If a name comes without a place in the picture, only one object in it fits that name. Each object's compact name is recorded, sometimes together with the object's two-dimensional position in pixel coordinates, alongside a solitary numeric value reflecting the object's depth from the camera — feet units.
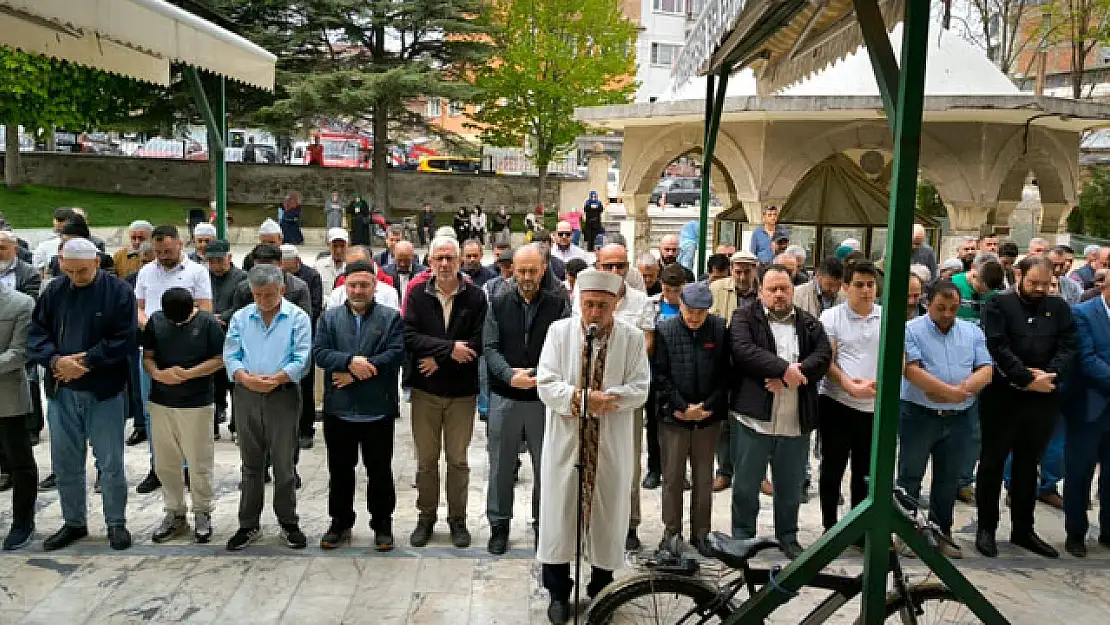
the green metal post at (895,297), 12.82
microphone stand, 15.44
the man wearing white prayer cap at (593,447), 16.69
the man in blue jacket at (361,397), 20.06
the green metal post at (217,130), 27.68
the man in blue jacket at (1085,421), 20.77
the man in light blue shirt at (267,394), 20.21
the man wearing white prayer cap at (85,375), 19.80
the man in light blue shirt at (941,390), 19.86
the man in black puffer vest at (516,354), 19.62
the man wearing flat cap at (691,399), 19.80
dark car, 132.26
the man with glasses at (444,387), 20.54
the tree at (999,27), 93.30
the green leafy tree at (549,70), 102.68
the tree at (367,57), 89.25
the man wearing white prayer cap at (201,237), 30.09
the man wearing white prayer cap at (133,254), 29.78
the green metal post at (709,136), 26.91
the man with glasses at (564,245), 35.09
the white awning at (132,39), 16.90
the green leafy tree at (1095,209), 90.07
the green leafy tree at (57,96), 82.02
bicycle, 13.88
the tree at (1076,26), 94.63
